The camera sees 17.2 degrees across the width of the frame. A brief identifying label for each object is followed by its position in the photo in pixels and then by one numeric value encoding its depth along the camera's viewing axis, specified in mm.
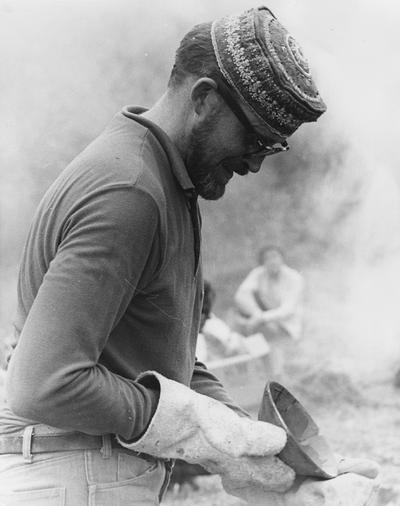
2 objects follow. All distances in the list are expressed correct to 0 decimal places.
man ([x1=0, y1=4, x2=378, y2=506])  1985
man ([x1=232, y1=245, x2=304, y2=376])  6906
